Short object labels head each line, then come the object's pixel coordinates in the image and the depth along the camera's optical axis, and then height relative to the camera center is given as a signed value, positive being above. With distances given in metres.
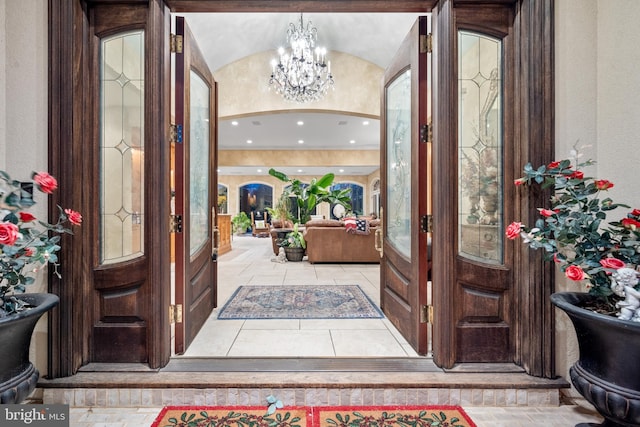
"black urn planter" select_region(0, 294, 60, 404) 1.24 -0.59
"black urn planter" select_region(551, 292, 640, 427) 1.21 -0.61
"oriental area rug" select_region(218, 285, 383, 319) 2.88 -0.93
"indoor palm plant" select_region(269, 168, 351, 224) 7.09 +0.40
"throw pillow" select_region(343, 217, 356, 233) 5.66 -0.23
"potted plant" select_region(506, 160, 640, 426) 1.22 -0.31
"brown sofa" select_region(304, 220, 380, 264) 5.66 -0.60
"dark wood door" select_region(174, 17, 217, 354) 2.00 +0.19
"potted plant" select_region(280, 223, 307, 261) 6.09 -0.64
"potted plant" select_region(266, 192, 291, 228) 7.42 +0.09
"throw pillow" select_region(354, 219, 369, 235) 5.63 -0.25
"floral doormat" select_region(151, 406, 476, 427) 1.55 -1.03
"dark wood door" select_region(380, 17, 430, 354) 1.98 +0.19
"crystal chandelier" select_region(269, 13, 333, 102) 4.55 +2.17
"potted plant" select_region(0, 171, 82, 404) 1.20 -0.30
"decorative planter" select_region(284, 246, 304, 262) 6.11 -0.78
